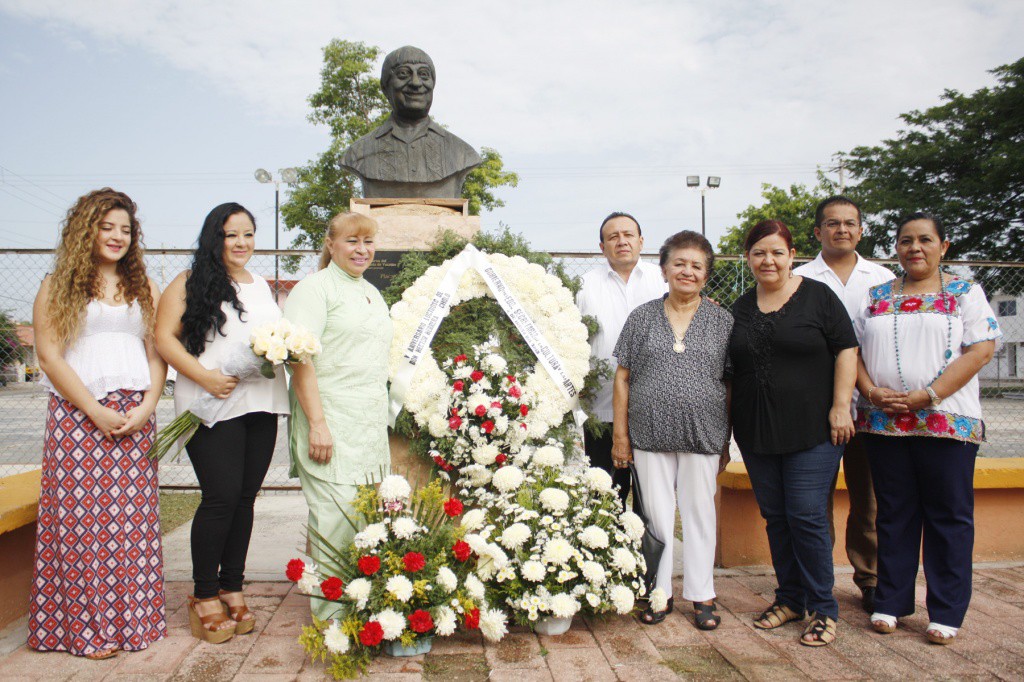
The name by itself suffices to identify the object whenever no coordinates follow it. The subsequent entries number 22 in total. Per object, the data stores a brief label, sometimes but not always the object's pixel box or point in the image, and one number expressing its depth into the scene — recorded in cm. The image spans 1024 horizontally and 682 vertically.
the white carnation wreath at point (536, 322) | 364
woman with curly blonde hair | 296
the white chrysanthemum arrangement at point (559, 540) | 312
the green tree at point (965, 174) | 1955
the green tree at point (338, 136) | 1930
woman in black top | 316
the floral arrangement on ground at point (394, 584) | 283
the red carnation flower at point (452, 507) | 313
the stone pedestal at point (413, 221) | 418
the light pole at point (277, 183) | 1894
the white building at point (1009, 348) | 2098
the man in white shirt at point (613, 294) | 393
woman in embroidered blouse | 318
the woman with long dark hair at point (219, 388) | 307
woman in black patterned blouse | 328
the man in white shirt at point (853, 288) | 373
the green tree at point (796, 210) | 2494
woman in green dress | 310
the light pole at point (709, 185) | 2245
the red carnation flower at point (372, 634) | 276
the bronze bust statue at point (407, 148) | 458
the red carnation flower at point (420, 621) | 285
